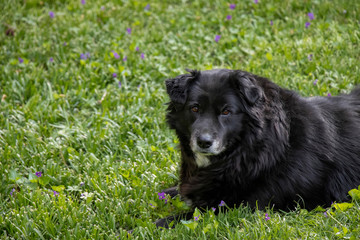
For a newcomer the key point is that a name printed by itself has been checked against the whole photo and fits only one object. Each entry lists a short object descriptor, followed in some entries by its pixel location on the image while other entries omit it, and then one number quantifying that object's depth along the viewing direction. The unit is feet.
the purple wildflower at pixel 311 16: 45.59
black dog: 24.63
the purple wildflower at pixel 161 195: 27.40
